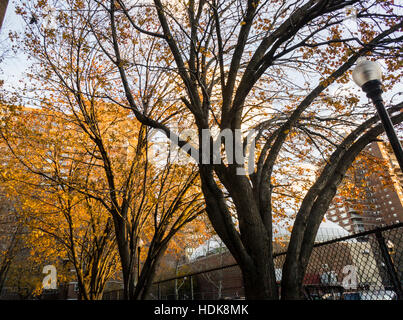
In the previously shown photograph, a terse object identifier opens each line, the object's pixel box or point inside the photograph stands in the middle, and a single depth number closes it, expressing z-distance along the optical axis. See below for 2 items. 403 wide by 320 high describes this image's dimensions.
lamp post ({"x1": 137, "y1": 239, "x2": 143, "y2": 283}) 8.18
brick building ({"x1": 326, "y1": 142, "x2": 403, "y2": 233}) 98.81
